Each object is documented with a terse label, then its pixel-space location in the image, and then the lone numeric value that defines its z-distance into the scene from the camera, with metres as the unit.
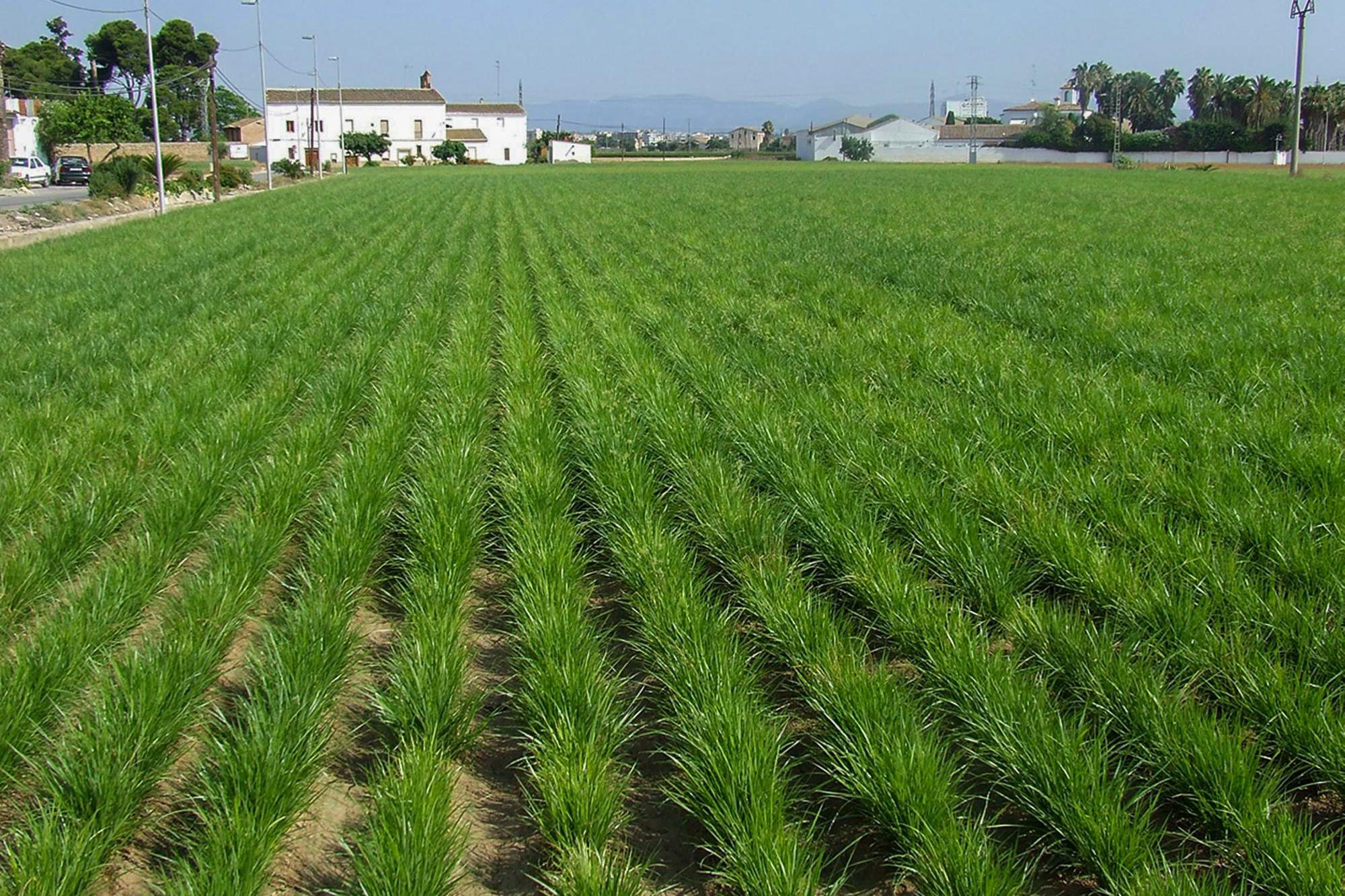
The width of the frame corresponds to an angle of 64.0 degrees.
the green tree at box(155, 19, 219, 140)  102.94
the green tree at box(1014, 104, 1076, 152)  100.06
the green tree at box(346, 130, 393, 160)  101.19
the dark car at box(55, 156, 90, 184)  52.16
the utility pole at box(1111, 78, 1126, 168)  75.31
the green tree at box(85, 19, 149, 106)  106.75
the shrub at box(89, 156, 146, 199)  36.19
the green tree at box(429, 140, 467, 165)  106.25
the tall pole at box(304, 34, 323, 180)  66.62
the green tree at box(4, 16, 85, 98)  93.56
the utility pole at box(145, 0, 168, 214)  30.08
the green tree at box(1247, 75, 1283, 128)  104.19
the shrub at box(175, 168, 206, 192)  42.47
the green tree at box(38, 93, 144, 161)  66.75
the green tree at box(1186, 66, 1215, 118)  128.75
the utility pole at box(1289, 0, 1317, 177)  49.00
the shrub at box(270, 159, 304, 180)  63.21
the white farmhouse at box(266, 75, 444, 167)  112.62
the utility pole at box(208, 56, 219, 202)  38.28
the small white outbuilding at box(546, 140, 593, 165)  115.75
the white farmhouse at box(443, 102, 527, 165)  118.50
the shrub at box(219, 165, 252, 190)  48.91
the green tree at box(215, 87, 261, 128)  118.44
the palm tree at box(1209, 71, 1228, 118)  113.94
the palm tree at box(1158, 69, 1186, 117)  148.12
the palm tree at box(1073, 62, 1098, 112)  167.12
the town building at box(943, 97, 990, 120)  194.25
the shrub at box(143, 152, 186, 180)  37.49
